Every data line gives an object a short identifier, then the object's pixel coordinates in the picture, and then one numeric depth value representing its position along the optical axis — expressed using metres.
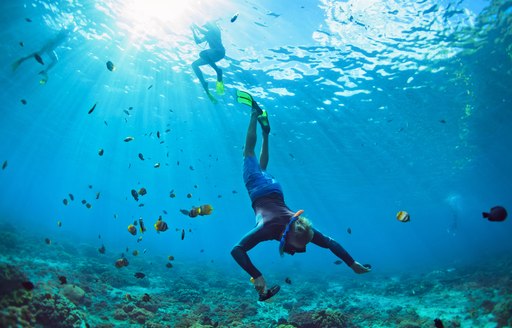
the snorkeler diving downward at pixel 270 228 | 4.63
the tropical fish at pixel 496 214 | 4.59
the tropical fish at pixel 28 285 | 4.93
